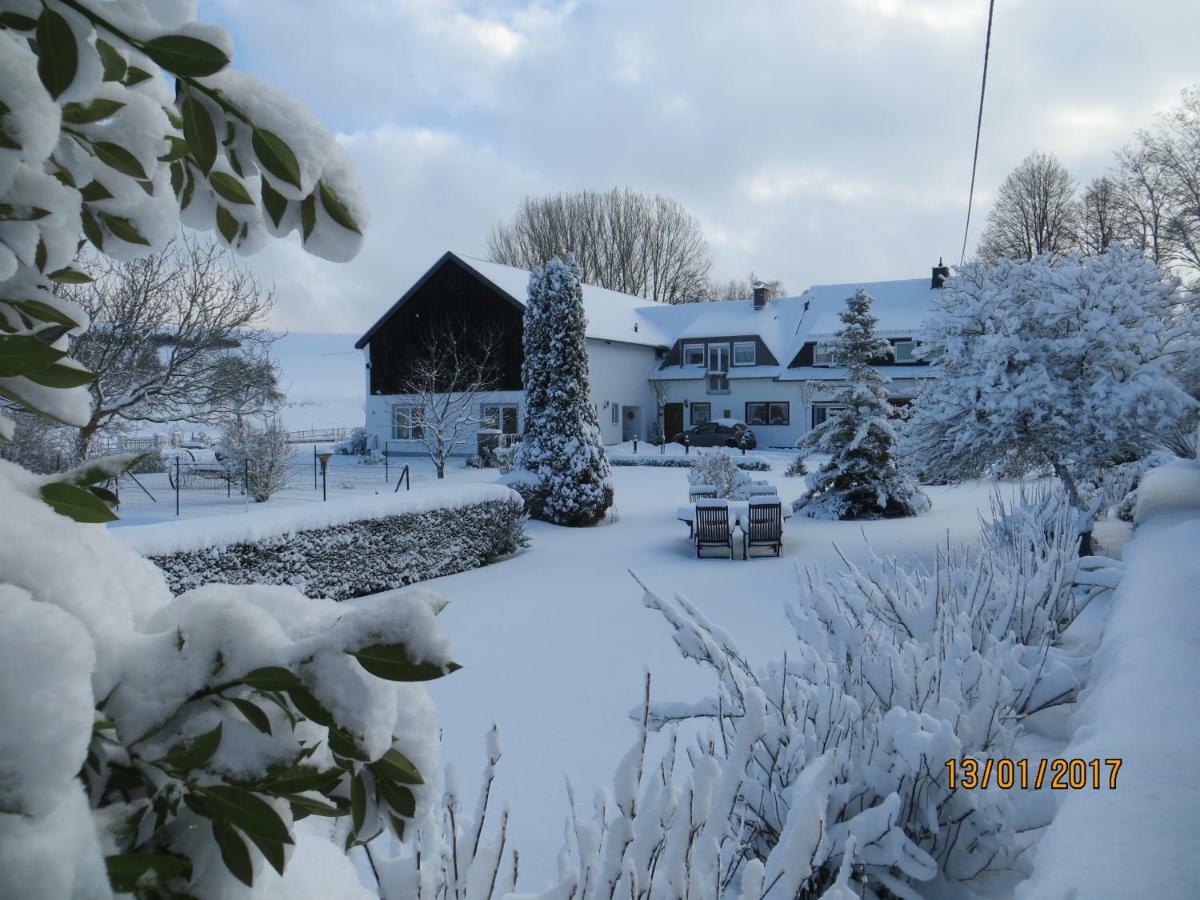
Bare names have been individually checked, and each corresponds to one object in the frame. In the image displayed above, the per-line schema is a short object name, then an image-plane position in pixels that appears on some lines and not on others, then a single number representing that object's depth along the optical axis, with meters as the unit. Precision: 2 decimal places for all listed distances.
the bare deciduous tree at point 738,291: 61.05
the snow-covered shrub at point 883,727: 3.06
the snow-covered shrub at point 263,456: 21.20
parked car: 34.47
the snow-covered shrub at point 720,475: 17.89
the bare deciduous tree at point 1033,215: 39.53
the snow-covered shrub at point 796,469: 25.59
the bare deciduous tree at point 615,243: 53.03
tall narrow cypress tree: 16.52
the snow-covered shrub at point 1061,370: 11.03
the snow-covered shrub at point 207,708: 0.64
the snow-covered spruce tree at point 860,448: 17.67
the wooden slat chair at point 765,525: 13.62
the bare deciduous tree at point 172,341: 14.86
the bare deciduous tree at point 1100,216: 36.50
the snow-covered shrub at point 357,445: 34.66
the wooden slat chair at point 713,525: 13.41
